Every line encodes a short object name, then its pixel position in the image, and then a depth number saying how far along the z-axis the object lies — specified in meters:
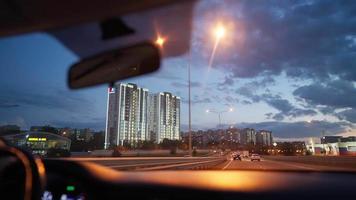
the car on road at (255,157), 49.88
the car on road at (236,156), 51.07
